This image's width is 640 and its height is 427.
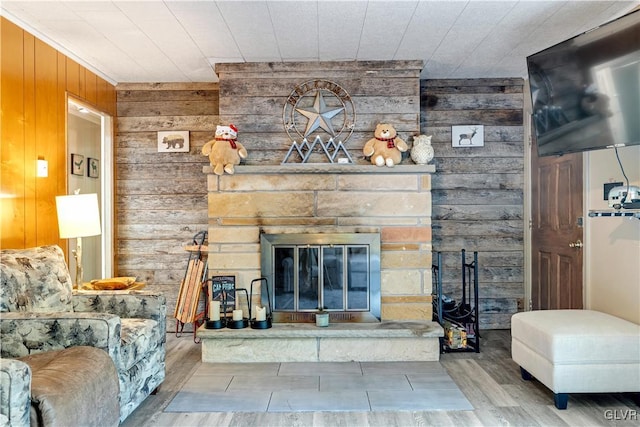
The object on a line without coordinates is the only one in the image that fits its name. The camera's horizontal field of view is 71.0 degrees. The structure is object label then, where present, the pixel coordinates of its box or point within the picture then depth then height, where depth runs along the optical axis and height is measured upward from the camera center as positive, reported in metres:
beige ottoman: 2.51 -0.84
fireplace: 3.59 -0.21
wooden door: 3.52 -0.18
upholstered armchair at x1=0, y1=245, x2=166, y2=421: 2.23 -0.59
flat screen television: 2.47 +0.73
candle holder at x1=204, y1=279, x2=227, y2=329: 3.45 -0.75
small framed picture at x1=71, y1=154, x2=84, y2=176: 4.52 +0.49
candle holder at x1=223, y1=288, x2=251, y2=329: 3.44 -0.83
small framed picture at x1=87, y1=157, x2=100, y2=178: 4.91 +0.48
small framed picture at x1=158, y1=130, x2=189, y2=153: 4.32 +0.68
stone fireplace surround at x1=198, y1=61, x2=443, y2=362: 3.47 +0.05
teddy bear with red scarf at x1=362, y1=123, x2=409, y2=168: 3.61 +0.52
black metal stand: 3.64 -0.90
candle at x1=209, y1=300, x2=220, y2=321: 3.46 -0.77
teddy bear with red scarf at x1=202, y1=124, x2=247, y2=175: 3.57 +0.48
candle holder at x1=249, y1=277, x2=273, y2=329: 3.43 -0.84
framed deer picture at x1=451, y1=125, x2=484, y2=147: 4.24 +0.70
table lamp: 3.08 -0.03
